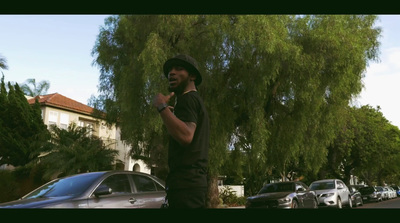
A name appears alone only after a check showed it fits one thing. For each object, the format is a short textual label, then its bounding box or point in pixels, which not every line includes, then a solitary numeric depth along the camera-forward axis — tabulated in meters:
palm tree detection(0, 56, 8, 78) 22.58
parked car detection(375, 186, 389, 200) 36.84
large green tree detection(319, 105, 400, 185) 35.21
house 34.47
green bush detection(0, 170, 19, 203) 24.14
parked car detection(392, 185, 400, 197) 53.28
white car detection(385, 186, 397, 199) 42.83
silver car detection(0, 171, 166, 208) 6.36
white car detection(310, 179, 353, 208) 18.08
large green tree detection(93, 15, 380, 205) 15.11
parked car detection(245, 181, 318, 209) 13.82
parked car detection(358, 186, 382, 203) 32.36
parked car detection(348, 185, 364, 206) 23.99
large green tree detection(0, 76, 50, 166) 26.81
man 2.35
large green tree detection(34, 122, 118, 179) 23.16
